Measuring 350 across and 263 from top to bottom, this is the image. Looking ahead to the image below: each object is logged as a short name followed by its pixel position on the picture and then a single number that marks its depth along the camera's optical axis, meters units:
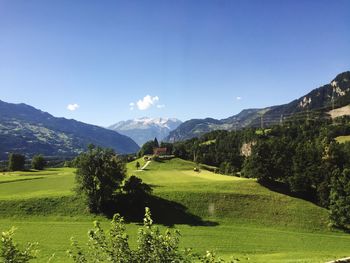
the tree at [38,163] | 181.50
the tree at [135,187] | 88.69
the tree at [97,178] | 84.00
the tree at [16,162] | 170.75
